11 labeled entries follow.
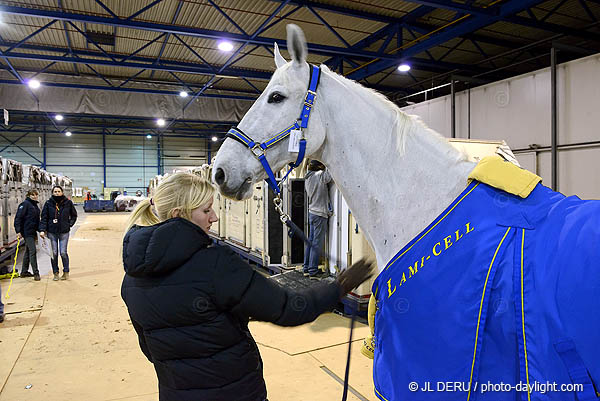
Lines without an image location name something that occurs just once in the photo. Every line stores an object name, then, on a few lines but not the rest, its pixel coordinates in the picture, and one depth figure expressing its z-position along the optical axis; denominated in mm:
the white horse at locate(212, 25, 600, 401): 1018
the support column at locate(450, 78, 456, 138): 8055
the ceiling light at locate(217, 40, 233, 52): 9828
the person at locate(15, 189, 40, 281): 7031
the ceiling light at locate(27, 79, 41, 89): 12531
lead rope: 1396
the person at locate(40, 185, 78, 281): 7031
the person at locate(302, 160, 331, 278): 5094
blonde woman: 1253
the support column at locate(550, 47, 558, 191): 6102
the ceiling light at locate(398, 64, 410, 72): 11038
